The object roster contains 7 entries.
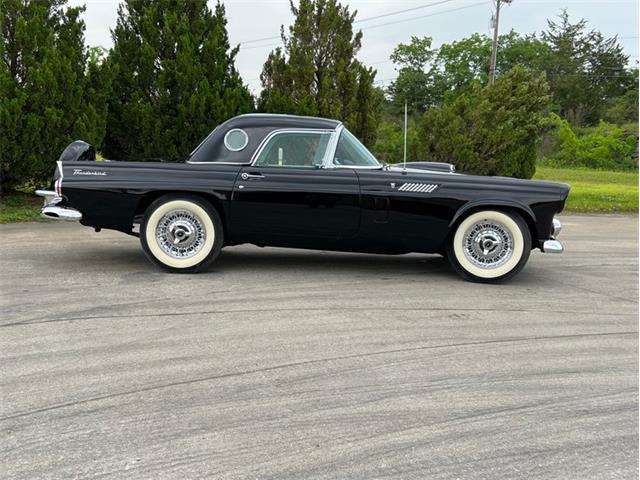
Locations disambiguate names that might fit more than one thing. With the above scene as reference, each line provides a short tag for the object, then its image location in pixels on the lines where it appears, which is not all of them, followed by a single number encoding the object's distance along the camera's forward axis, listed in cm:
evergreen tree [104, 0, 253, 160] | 1121
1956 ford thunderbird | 593
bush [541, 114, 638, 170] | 5047
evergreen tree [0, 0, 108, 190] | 973
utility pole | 4053
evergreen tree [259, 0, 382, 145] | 1328
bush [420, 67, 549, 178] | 1569
